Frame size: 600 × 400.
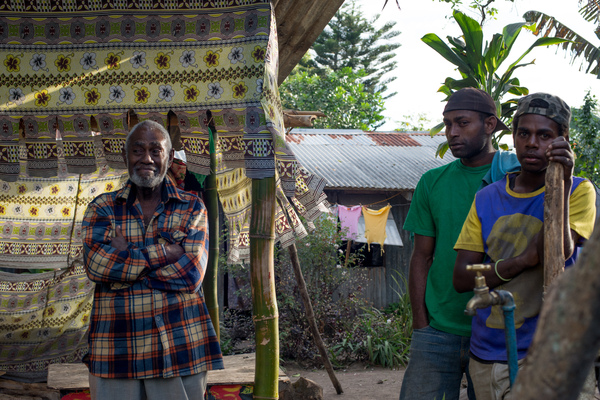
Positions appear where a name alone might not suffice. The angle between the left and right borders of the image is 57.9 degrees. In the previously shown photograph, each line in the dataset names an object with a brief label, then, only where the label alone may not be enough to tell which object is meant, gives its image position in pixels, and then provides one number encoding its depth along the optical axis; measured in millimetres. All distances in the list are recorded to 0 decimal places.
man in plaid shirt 2547
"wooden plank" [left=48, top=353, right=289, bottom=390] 3820
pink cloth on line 10938
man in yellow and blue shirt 2066
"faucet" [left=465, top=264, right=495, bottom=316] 1402
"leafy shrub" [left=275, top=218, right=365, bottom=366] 8633
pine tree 26484
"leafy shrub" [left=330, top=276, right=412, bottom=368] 8570
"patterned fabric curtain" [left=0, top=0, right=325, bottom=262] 3340
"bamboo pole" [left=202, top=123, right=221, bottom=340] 4617
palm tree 11898
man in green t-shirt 2523
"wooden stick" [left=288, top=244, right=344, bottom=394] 5552
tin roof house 11516
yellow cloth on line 11180
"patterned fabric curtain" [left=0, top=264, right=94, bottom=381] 5238
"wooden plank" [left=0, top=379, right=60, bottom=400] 5246
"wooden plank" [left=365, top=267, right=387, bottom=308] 11859
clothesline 11544
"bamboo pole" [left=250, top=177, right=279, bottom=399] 3277
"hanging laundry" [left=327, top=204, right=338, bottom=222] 9967
